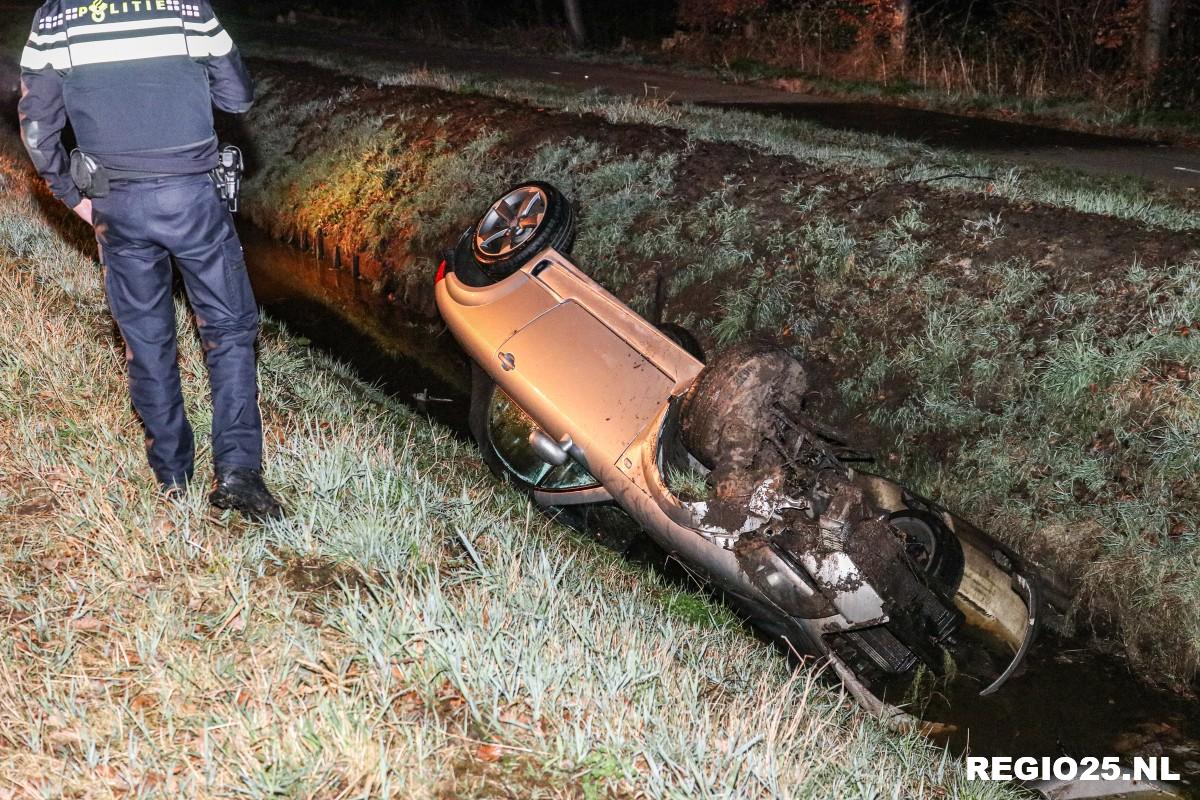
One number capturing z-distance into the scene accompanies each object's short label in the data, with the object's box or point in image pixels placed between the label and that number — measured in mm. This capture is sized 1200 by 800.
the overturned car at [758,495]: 4250
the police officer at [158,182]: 3908
